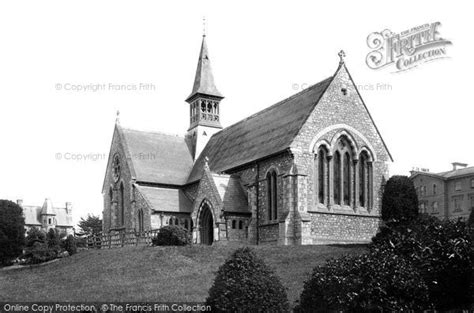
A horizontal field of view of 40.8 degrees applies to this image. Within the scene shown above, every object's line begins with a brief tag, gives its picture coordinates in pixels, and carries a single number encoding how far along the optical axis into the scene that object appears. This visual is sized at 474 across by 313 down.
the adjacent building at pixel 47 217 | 137.75
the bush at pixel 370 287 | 15.87
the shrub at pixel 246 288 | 16.11
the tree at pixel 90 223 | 97.61
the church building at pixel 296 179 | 36.28
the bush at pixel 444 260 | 17.78
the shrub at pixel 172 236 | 35.47
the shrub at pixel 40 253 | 40.22
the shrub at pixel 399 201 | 28.83
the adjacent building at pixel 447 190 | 81.06
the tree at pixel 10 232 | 58.59
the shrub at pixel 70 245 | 43.38
